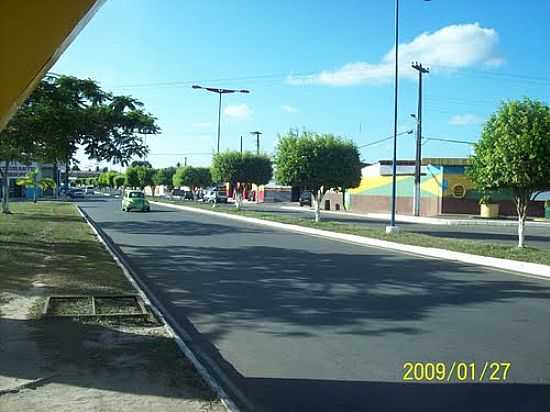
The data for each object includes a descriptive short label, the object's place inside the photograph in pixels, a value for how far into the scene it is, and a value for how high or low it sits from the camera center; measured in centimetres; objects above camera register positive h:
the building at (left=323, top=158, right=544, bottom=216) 4738 -18
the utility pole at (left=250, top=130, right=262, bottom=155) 9805 +806
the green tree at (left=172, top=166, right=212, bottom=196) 7612 +125
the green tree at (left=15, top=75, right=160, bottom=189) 1647 +169
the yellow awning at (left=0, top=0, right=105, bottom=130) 453 +109
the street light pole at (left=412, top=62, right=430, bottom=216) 4441 +332
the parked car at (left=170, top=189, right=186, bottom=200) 9558 -113
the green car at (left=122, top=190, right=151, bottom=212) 4662 -119
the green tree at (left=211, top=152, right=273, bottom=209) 5031 +153
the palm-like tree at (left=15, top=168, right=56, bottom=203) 5381 +36
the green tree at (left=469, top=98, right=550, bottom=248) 1889 +128
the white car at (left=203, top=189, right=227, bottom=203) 7156 -111
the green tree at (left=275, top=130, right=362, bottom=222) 3397 +147
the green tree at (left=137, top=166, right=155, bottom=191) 10038 +138
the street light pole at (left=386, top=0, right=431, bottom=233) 2648 +310
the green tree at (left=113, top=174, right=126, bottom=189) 12862 +90
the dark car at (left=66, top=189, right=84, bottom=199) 8341 -126
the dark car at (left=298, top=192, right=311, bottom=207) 6675 -101
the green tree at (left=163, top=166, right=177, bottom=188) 9794 +187
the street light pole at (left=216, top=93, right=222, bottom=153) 5419 +575
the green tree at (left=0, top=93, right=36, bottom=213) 1645 +135
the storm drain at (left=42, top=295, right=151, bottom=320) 898 -179
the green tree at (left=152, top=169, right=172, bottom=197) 9806 +125
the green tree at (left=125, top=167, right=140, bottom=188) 10162 +119
